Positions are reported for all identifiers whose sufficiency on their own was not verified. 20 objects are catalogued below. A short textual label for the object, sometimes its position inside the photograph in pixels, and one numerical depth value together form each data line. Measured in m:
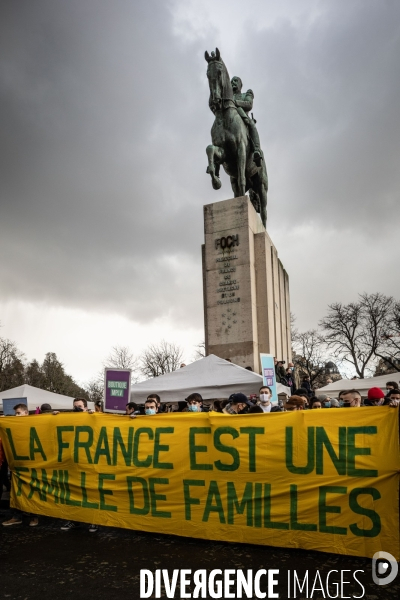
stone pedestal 16.84
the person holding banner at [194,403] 7.53
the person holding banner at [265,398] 8.51
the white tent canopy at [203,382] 11.80
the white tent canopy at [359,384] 17.39
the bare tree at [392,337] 43.59
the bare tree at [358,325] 45.84
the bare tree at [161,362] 62.06
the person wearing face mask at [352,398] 6.38
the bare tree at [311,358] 52.44
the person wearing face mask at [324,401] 9.81
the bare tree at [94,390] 83.39
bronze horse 16.80
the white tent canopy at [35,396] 17.73
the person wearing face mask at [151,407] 7.27
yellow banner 4.77
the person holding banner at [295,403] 6.45
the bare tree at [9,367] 63.09
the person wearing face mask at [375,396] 6.54
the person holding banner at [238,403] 6.98
